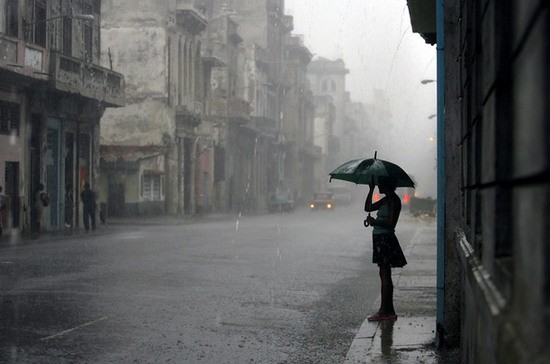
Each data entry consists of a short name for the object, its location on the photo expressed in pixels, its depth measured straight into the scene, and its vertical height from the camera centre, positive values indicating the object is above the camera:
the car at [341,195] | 88.12 -1.57
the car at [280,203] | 68.38 -1.77
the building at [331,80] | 146.62 +14.41
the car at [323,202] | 73.75 -1.83
